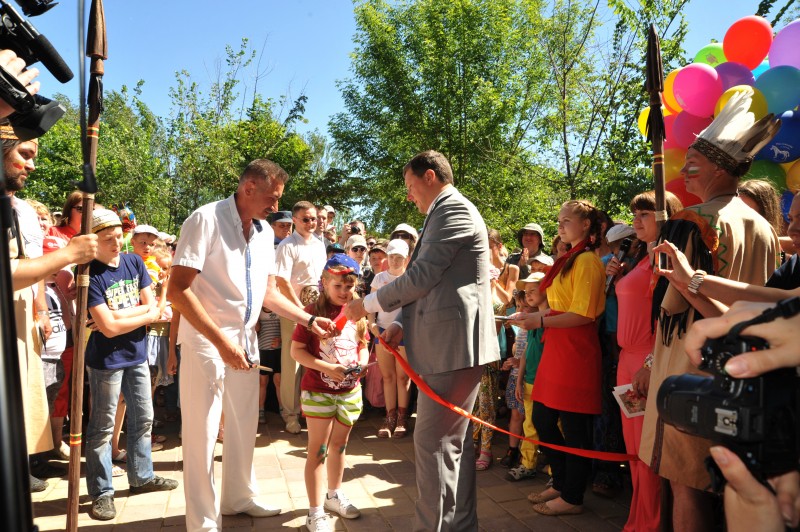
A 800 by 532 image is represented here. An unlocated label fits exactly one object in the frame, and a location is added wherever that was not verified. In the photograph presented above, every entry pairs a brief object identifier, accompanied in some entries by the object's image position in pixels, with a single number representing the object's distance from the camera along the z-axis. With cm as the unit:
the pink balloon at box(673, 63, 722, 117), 487
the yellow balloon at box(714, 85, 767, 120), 451
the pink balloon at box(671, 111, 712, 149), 503
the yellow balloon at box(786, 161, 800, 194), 451
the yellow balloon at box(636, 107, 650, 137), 566
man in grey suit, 322
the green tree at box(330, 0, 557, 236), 1916
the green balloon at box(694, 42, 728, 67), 545
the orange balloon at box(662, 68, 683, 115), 534
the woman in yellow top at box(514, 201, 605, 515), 403
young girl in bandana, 375
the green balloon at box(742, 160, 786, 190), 464
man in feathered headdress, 263
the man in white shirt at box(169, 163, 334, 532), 351
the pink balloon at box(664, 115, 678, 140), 527
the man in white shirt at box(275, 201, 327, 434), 659
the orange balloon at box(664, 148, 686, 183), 505
